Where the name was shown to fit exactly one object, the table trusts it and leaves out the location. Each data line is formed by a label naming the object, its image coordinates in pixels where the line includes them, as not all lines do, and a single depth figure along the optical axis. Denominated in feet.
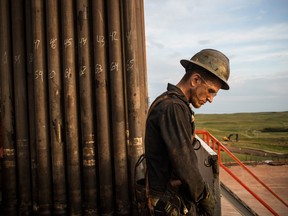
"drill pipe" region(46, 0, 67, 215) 15.55
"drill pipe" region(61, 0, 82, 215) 15.60
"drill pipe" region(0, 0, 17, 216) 16.03
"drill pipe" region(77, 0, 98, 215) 15.67
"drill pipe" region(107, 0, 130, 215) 15.70
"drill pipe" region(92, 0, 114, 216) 15.67
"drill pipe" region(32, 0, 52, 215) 15.57
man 7.29
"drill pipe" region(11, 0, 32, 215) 15.97
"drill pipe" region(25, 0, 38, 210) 16.02
